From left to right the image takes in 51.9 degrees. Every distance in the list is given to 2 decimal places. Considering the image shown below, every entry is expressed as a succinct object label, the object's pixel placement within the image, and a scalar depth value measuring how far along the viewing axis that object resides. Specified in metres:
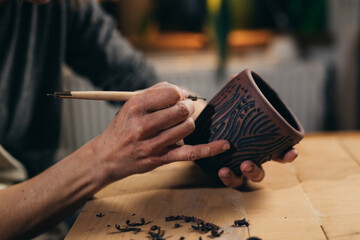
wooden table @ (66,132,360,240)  0.66
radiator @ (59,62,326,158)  2.42
